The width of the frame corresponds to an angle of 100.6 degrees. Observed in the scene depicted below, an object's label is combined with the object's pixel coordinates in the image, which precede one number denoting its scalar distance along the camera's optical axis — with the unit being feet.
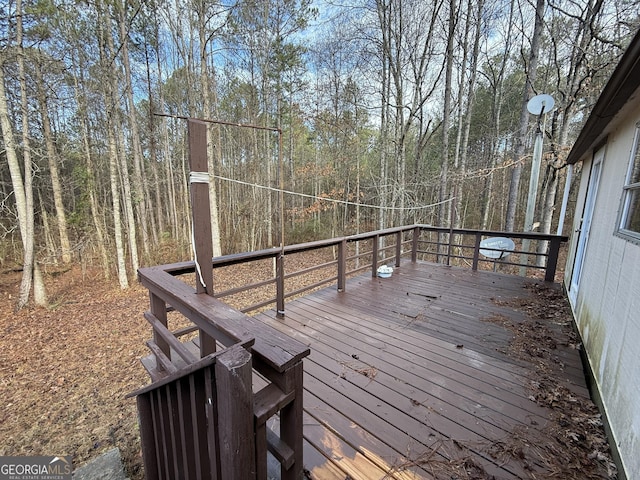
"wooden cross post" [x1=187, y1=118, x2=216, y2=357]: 4.47
